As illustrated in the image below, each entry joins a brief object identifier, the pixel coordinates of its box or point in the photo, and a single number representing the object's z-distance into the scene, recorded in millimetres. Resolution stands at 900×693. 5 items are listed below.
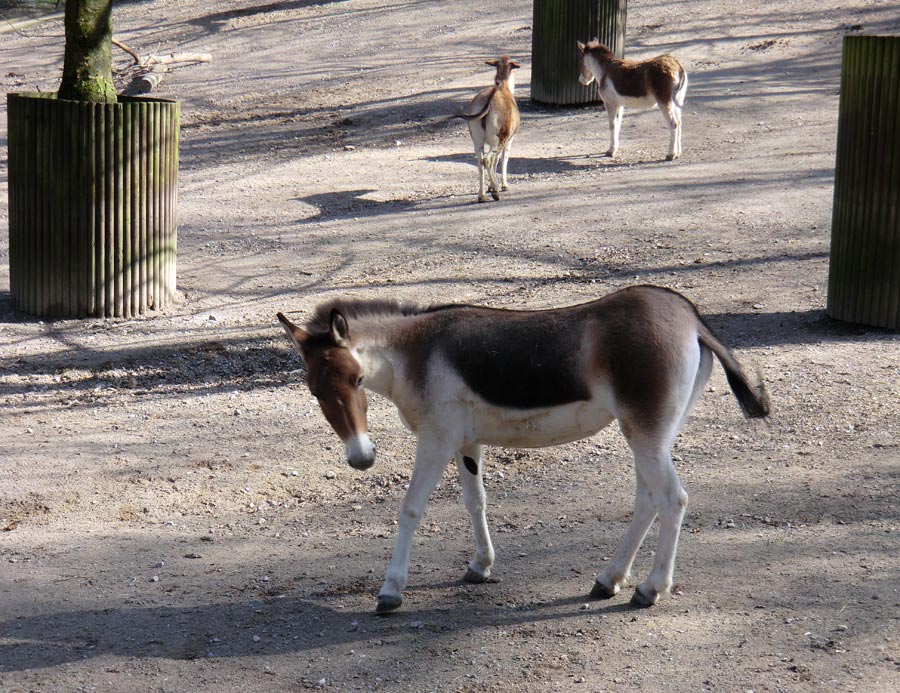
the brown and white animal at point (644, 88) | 14969
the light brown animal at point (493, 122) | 13469
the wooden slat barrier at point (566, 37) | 18047
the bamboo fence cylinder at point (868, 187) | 8203
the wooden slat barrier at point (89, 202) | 9148
